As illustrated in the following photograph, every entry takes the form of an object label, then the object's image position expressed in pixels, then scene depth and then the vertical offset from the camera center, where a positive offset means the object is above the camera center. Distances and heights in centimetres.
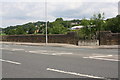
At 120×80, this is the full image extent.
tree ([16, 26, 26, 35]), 6189 +242
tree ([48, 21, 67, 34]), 4552 +210
